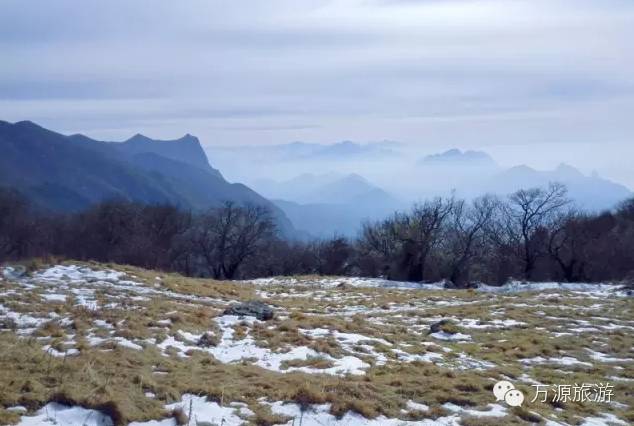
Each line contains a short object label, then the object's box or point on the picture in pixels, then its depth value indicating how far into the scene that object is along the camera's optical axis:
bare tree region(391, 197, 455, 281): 48.66
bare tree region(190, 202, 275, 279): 59.66
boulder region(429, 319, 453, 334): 18.28
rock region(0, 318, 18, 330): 13.40
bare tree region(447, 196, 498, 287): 55.42
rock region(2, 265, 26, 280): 21.16
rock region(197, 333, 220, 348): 13.74
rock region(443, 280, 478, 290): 36.16
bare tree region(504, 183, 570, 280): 50.03
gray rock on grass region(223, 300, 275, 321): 17.36
